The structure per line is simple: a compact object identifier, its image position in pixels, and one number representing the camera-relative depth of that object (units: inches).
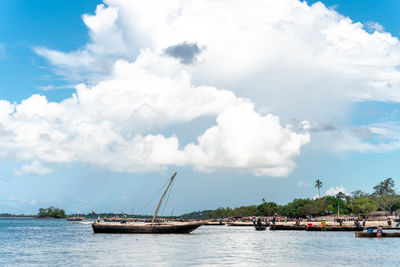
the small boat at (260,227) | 4010.8
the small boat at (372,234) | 2501.2
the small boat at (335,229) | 3324.3
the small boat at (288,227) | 3892.7
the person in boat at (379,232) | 2472.9
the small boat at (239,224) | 5693.9
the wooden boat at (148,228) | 3147.1
